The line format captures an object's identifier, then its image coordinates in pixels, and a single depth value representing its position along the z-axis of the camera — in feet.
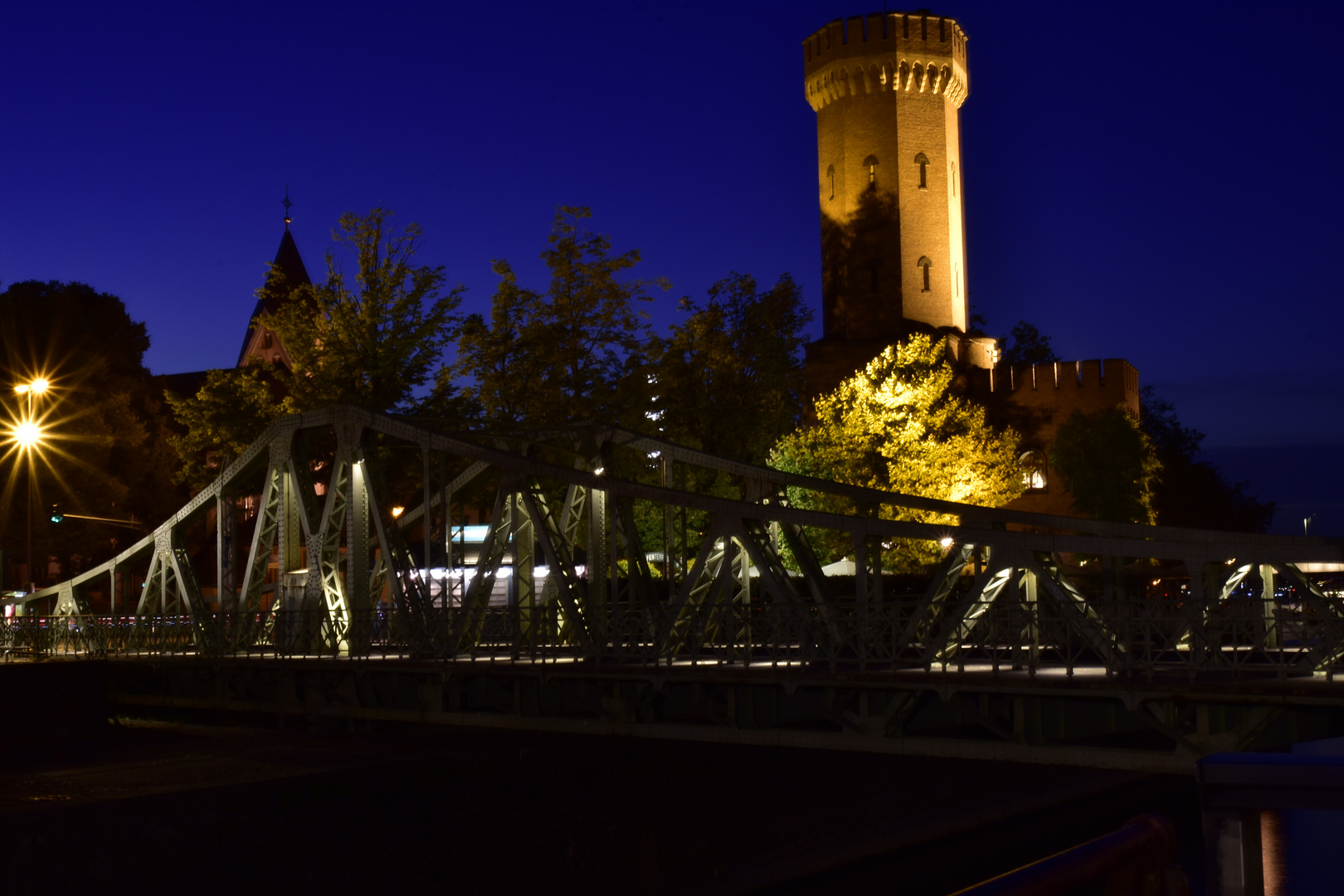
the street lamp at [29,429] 93.48
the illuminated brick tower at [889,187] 181.78
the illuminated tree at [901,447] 130.52
